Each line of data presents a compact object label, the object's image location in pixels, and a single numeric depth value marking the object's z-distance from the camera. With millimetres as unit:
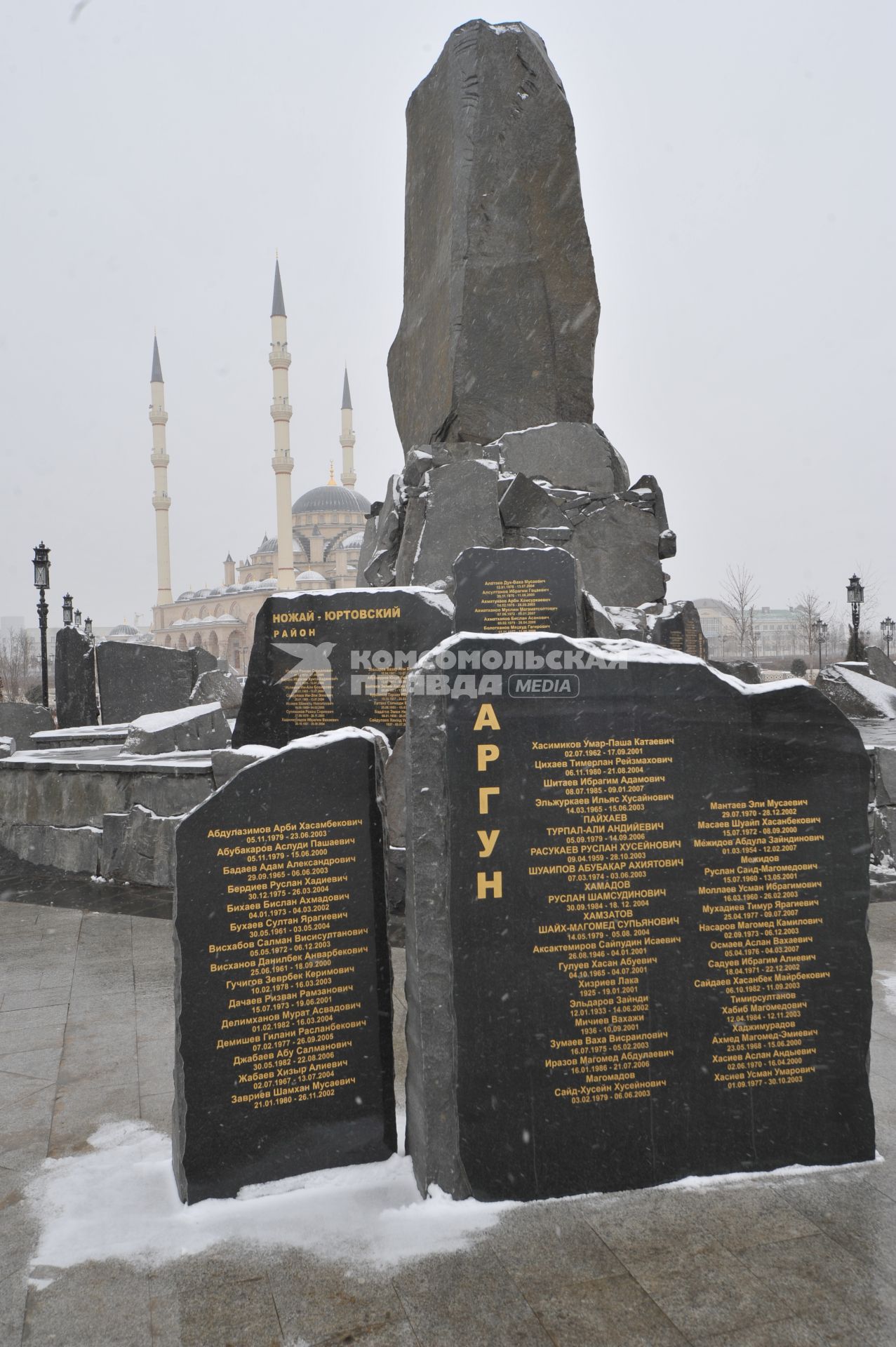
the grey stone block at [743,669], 13703
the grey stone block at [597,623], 9094
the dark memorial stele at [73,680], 13305
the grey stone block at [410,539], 10789
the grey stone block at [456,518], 10469
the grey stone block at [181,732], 8672
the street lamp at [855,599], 23281
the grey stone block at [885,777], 7465
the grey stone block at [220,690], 13648
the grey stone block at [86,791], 7586
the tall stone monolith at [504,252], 11719
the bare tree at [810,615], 45591
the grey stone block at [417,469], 11398
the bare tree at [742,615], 42575
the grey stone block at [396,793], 6422
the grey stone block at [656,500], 11406
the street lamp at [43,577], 17531
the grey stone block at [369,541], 12430
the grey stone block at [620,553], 11195
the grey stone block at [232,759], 5648
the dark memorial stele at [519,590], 8227
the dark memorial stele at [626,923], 3047
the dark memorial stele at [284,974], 3127
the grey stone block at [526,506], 10797
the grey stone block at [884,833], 7336
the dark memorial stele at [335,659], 6594
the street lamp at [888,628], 28927
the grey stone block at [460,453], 11422
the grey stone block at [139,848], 7574
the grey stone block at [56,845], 7973
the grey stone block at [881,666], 19844
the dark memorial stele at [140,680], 12945
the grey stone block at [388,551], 11555
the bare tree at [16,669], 31781
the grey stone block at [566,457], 11391
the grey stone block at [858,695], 13430
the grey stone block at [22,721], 12383
